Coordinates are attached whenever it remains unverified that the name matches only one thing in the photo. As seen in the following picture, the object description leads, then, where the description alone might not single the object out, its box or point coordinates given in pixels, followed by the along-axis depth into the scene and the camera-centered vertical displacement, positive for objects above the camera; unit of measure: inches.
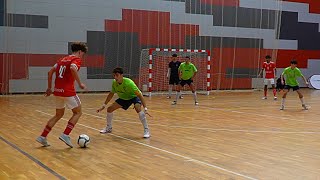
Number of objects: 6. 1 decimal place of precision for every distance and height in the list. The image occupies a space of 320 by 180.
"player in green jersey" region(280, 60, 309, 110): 526.3 -18.8
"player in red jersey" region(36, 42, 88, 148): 263.9 -19.2
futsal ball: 267.3 -50.5
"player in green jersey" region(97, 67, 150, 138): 304.8 -27.2
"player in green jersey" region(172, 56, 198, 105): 599.7 -22.0
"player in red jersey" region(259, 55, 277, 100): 725.9 -19.8
